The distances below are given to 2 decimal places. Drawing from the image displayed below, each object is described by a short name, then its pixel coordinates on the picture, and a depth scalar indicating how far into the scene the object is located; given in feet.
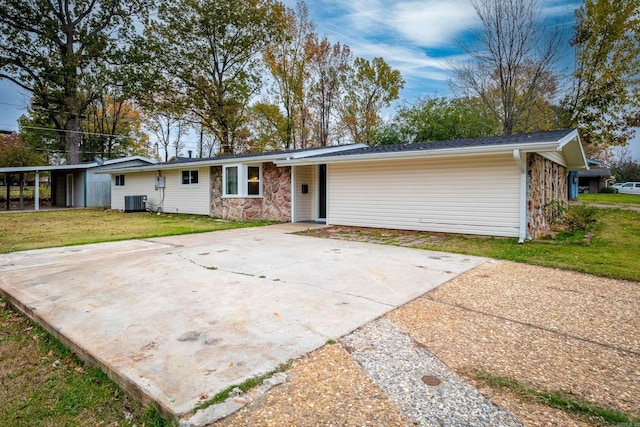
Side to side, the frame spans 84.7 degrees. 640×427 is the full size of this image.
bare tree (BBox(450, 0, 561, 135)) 51.52
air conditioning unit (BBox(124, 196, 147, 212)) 55.36
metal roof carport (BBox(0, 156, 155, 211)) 59.26
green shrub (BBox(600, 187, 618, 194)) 105.70
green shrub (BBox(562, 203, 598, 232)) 34.19
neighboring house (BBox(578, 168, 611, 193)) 113.39
